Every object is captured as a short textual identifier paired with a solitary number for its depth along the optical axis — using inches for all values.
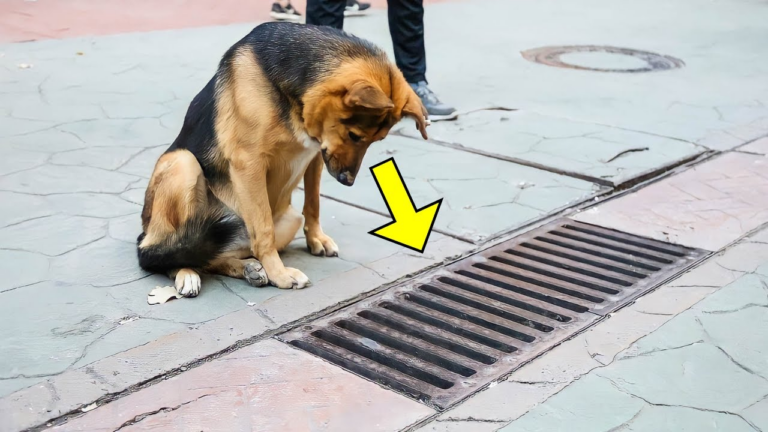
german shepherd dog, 124.1
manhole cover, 295.0
